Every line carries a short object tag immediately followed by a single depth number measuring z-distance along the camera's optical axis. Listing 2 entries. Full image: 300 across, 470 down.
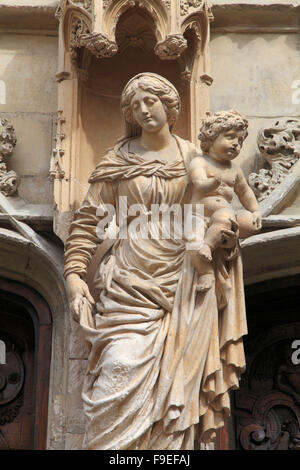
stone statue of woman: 6.66
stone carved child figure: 7.04
